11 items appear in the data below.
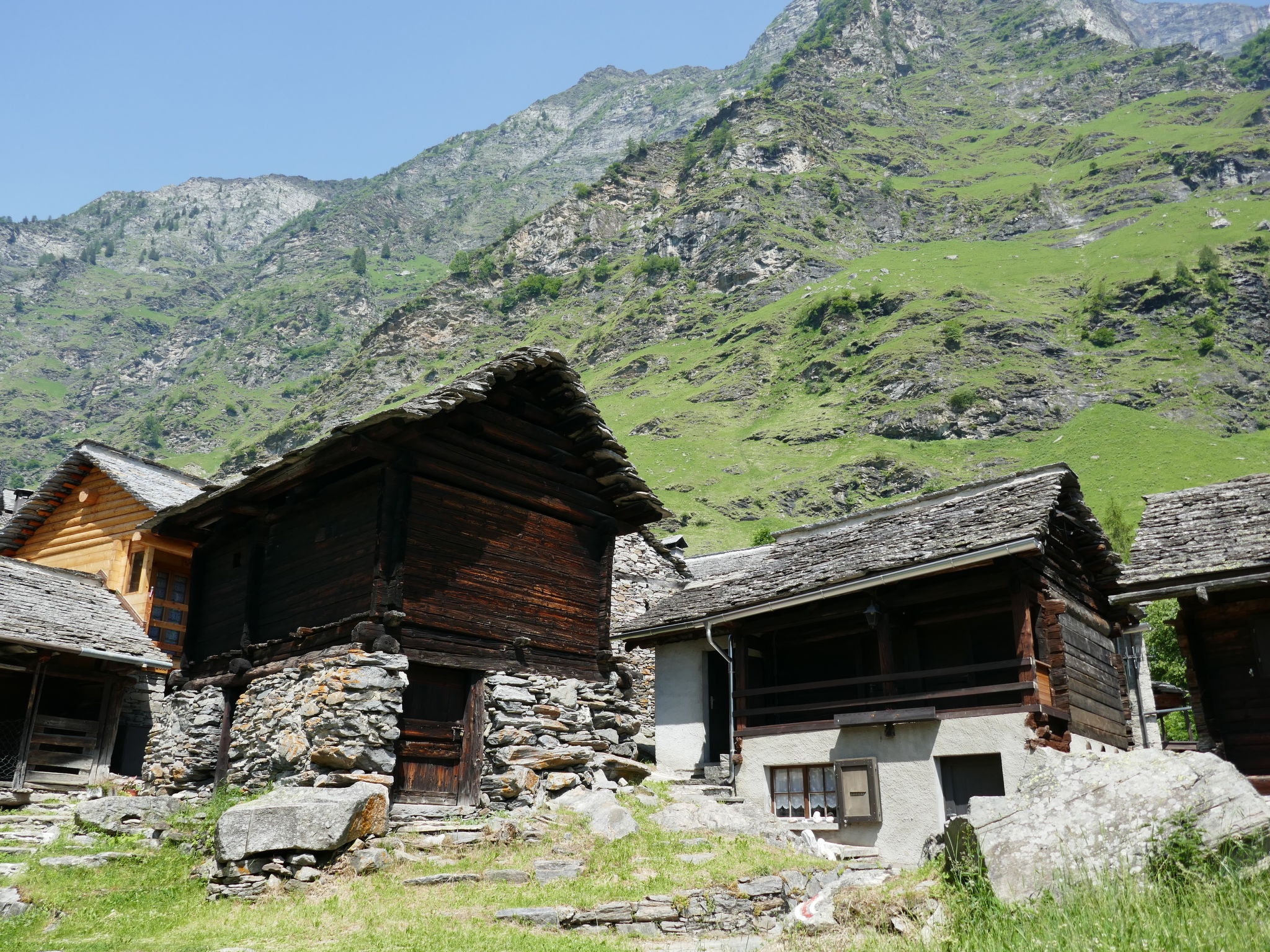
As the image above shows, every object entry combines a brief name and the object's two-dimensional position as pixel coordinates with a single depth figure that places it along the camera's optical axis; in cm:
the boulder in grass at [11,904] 1279
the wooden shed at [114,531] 2686
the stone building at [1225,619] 1662
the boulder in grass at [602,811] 1645
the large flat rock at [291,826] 1424
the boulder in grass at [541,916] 1234
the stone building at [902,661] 1838
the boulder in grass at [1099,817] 895
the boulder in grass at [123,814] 1752
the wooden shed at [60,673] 2225
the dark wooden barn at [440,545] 1820
